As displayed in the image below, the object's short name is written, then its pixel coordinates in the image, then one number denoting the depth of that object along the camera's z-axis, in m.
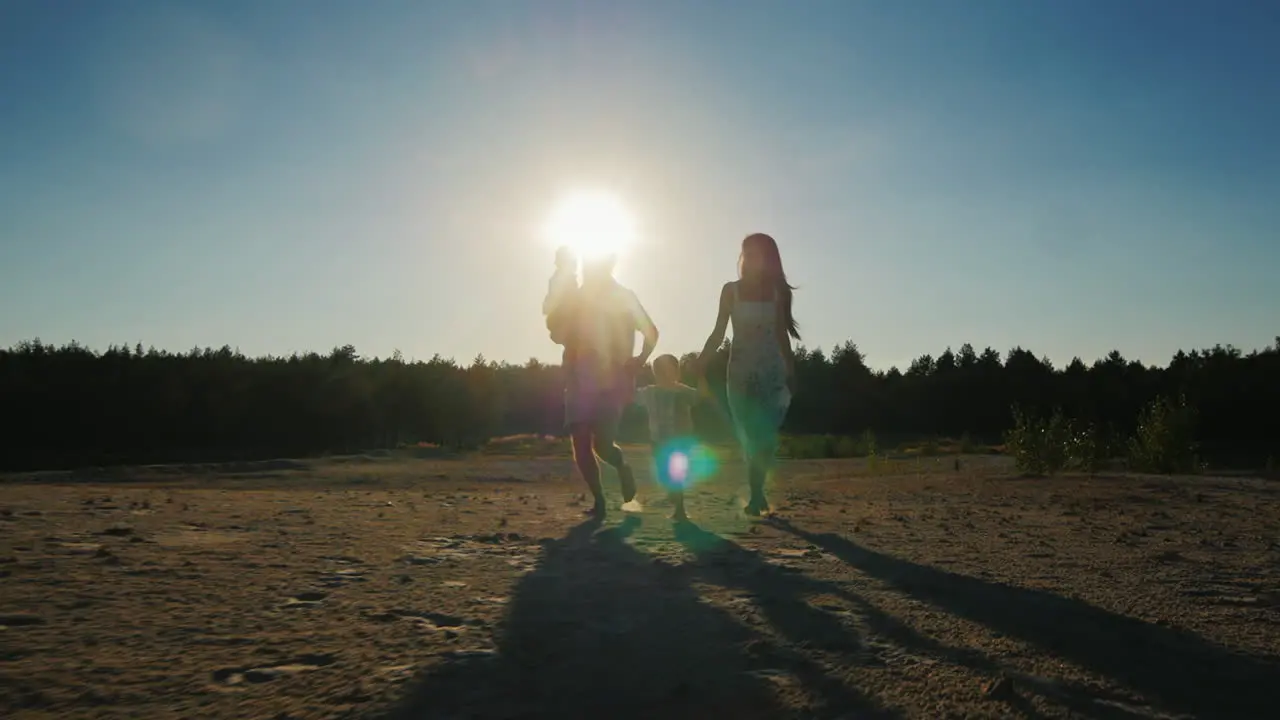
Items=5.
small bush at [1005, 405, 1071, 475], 11.48
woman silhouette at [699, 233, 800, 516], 6.87
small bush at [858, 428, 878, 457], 15.00
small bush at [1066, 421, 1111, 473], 11.73
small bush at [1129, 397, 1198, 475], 11.48
